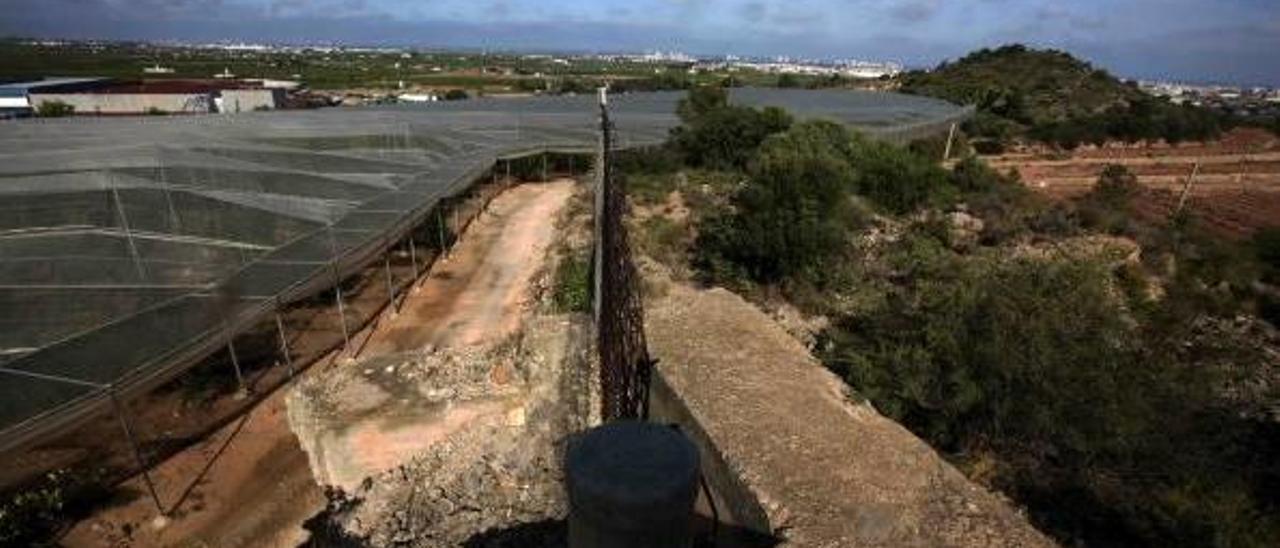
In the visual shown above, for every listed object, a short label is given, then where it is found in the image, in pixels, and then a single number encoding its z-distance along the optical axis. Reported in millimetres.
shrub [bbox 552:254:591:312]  14461
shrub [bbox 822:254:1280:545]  8359
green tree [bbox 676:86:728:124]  35056
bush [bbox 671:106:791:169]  31047
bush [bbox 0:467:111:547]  8609
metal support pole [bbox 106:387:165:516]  9039
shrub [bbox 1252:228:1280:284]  21516
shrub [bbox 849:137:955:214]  25625
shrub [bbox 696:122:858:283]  16859
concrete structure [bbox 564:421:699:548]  2897
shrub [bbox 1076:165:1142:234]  23781
